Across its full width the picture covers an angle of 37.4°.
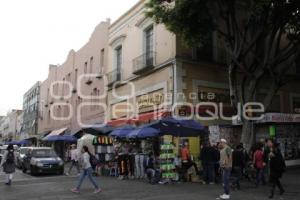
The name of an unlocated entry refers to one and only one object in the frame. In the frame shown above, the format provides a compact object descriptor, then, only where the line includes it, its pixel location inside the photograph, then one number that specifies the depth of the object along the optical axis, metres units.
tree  19.27
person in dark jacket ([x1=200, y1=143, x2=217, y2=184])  17.98
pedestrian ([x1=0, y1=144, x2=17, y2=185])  18.39
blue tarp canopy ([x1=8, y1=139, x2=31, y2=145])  58.19
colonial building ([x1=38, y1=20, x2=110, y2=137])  33.28
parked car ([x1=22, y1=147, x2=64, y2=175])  23.88
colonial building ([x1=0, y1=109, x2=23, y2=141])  85.04
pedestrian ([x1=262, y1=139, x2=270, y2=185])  16.98
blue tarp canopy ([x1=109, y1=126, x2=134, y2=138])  21.51
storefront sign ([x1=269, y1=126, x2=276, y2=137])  22.56
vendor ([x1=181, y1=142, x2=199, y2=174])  18.83
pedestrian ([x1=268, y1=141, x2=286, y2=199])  13.67
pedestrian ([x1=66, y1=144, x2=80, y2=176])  25.00
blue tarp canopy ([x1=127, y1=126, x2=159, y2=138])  19.16
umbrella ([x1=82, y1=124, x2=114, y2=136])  23.85
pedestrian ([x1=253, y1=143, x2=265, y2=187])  16.80
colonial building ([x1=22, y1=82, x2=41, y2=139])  59.53
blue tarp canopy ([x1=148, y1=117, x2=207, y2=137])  19.22
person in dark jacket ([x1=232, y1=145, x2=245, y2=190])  16.27
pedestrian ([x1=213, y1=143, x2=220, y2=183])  18.39
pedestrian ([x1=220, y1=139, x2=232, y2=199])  13.31
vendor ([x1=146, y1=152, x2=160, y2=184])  18.14
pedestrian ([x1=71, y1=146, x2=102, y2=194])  15.37
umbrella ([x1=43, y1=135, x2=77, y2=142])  32.82
